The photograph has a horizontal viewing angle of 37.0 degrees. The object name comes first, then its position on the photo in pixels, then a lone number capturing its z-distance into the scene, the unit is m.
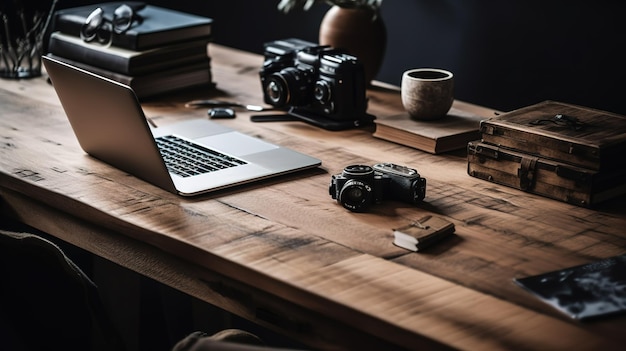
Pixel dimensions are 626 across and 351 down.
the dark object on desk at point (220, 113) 2.10
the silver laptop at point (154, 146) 1.61
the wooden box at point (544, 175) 1.58
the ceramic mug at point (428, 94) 1.92
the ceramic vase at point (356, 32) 2.30
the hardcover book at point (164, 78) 2.24
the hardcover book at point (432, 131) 1.87
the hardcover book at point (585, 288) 1.23
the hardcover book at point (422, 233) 1.41
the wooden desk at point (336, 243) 1.21
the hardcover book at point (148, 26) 2.26
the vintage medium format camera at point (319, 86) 2.01
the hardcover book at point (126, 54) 2.23
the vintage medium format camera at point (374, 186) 1.57
